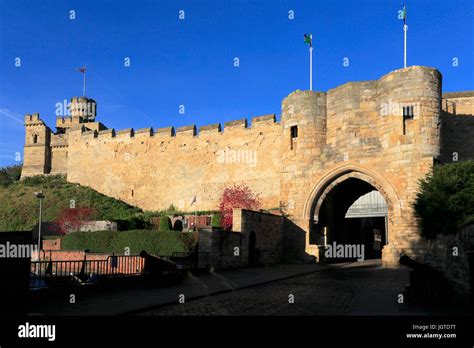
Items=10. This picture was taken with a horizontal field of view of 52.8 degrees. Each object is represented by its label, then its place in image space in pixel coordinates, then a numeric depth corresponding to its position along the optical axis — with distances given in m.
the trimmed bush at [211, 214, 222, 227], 28.04
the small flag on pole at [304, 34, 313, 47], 27.60
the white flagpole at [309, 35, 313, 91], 26.42
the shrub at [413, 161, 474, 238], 14.91
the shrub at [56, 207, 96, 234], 35.50
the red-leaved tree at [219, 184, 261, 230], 33.06
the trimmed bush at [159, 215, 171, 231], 31.86
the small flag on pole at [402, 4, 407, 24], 23.30
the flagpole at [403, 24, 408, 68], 23.24
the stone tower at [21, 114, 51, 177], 56.00
